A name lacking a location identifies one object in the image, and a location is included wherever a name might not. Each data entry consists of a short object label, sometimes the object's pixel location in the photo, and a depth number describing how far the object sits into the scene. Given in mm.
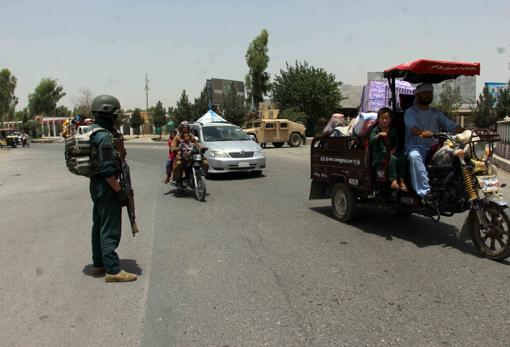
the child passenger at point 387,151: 5879
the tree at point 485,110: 38469
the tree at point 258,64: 48062
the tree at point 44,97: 78500
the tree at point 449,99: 42625
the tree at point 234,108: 47062
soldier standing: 4473
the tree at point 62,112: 95531
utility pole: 80375
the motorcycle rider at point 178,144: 10227
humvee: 28062
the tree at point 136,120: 64375
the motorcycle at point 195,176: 9664
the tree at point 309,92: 42625
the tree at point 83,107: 70362
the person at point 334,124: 7624
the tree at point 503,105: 37956
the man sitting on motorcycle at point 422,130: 5528
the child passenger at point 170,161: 10523
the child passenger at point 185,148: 10102
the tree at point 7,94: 56031
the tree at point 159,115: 64250
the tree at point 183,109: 51625
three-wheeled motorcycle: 5062
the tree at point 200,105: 50191
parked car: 43938
